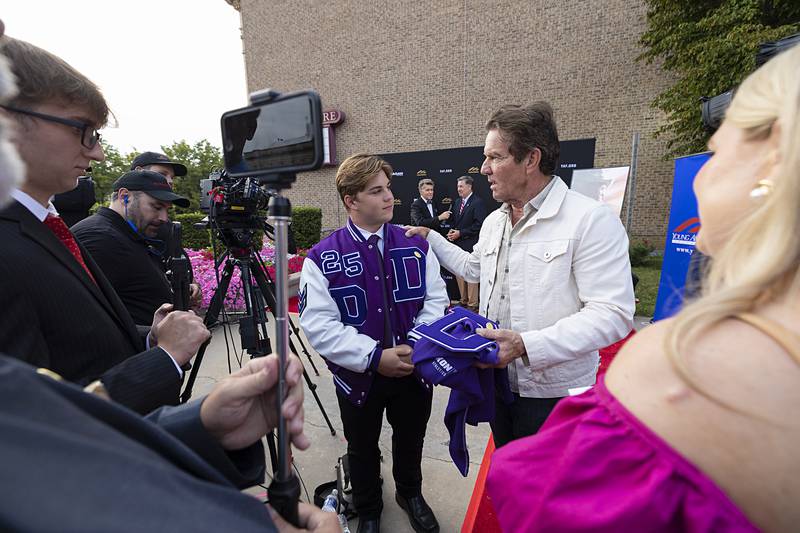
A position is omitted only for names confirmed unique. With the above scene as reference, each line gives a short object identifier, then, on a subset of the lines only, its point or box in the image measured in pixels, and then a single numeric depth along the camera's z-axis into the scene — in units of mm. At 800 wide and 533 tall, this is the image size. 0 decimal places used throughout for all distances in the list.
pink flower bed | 5949
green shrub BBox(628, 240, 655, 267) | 11475
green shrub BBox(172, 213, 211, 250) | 9828
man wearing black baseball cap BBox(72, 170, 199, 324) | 2395
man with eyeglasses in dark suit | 1129
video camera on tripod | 756
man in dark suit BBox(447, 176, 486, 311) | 7012
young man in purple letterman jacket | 1948
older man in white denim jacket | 1584
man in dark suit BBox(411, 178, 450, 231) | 8086
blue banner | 4160
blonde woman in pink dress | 530
